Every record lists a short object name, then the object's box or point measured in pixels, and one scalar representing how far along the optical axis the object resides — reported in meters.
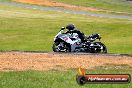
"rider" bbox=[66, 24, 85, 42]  23.53
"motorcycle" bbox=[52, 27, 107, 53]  23.62
